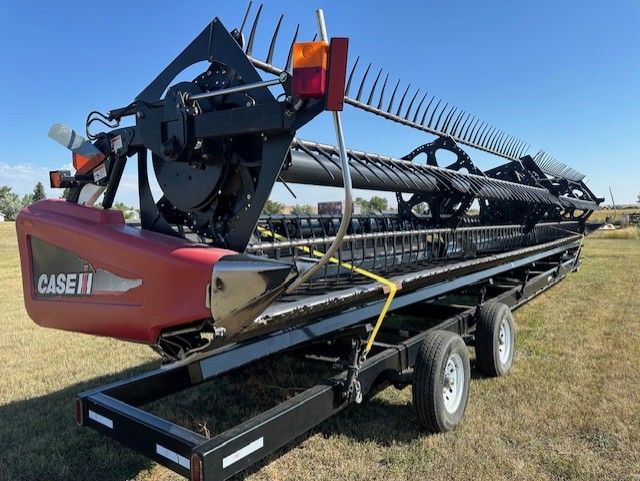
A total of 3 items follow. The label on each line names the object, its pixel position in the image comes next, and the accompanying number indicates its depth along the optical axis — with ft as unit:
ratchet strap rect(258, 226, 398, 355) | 11.30
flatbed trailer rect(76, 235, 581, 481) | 7.45
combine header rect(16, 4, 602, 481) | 6.87
